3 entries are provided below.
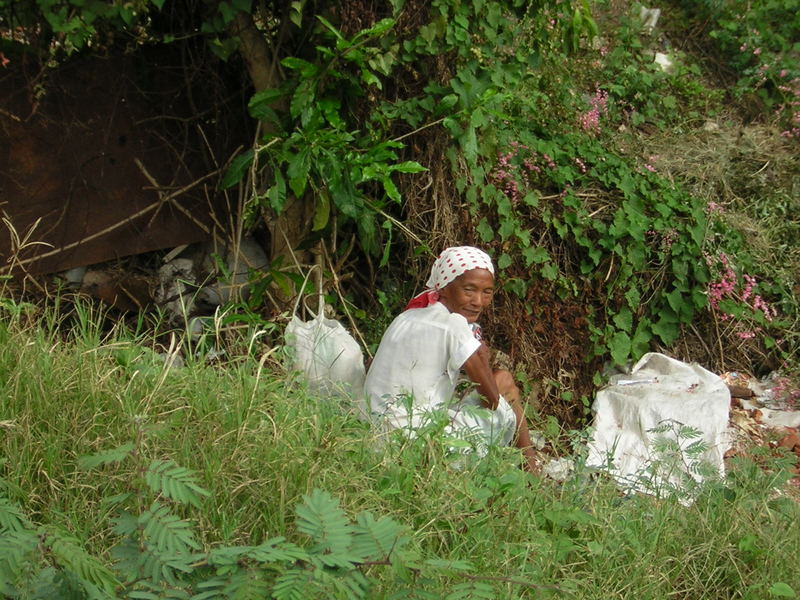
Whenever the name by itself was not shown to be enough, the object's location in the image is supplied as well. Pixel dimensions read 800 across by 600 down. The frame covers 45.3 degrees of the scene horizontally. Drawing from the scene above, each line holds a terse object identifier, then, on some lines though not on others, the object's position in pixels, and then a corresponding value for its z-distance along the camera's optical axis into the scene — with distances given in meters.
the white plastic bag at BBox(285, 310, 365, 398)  4.18
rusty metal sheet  4.56
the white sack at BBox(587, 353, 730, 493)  4.45
